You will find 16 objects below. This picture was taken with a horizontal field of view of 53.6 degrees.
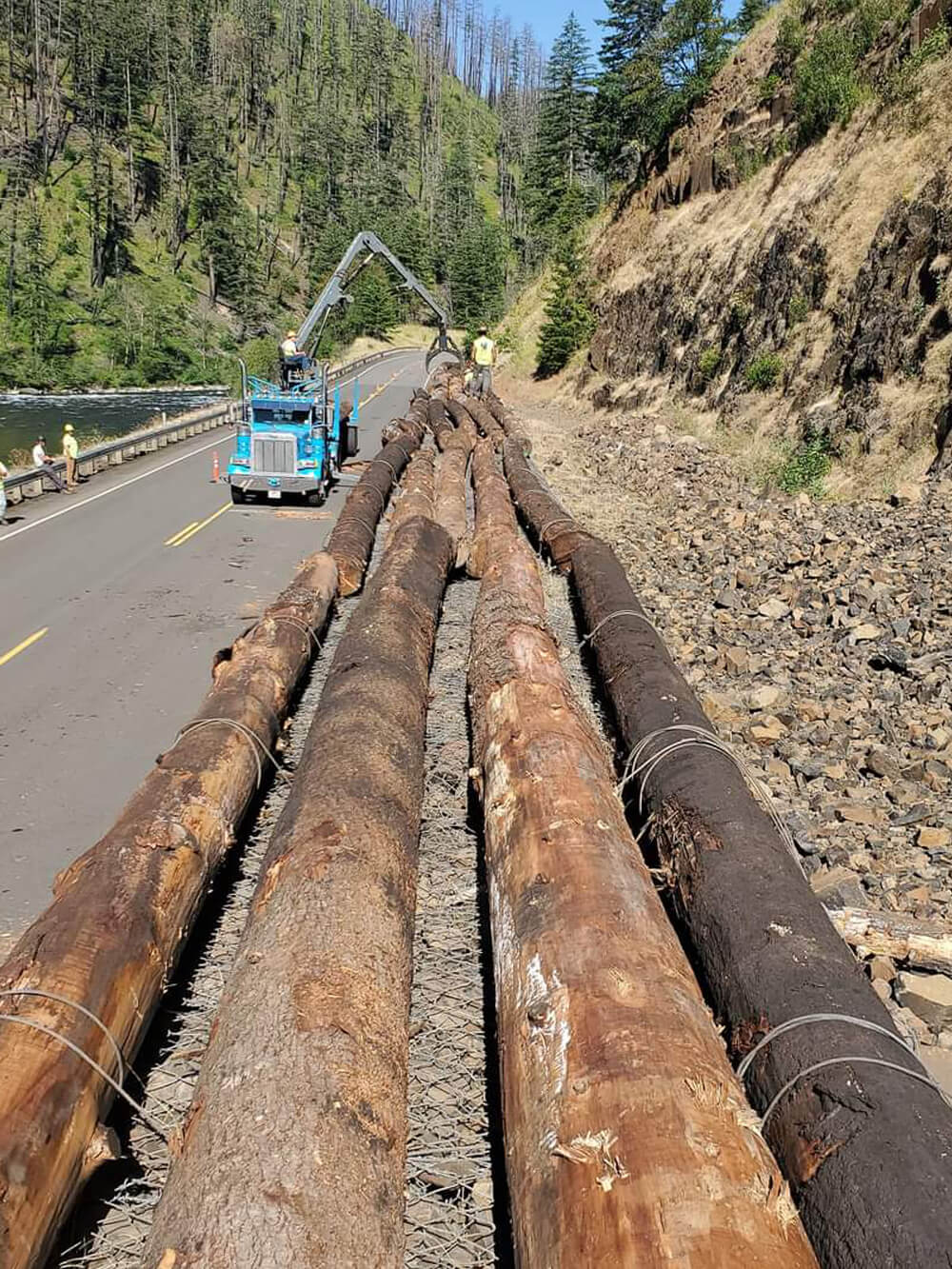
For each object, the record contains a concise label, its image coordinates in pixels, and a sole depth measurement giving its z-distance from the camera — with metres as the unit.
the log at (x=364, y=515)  12.68
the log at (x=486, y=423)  24.30
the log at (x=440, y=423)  25.01
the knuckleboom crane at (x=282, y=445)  18.98
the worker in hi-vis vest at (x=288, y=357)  21.72
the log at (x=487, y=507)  12.94
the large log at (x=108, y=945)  3.50
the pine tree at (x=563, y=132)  70.75
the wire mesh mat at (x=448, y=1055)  4.00
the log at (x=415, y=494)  14.58
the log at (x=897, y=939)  5.57
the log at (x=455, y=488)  14.61
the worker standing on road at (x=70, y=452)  21.56
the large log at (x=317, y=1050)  3.07
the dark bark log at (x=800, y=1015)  3.17
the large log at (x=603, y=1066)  2.89
